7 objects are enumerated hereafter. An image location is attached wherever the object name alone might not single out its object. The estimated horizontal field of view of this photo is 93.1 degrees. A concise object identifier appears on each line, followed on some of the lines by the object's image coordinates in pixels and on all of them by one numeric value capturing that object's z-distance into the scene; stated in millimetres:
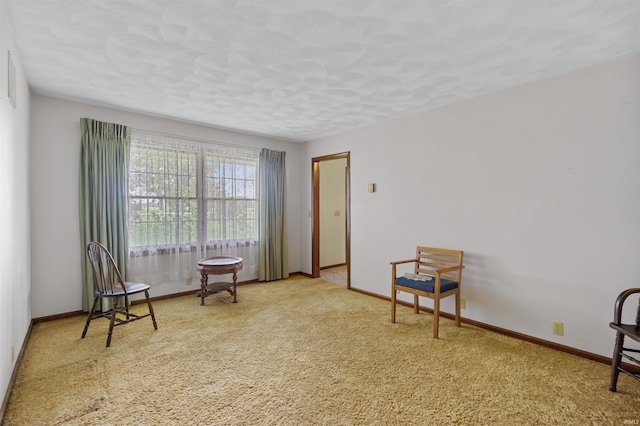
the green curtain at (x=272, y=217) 5078
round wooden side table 3854
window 3941
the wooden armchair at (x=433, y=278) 2939
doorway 4723
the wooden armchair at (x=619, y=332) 2029
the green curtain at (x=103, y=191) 3496
